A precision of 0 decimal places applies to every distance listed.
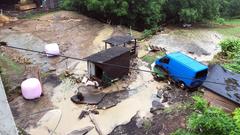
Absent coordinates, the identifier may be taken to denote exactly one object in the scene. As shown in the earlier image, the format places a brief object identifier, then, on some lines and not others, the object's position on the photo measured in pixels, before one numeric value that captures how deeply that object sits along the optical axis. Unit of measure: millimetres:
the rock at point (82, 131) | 7902
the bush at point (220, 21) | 17464
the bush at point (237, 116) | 6855
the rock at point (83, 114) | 8526
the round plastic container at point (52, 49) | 11359
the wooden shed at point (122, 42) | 11015
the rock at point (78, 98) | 9065
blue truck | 9441
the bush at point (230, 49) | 11882
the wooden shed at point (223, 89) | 7821
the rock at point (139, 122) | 8131
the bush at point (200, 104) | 7884
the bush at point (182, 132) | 7281
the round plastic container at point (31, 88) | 8951
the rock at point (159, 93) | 9450
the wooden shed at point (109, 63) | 9585
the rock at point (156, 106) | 8744
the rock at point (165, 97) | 9270
